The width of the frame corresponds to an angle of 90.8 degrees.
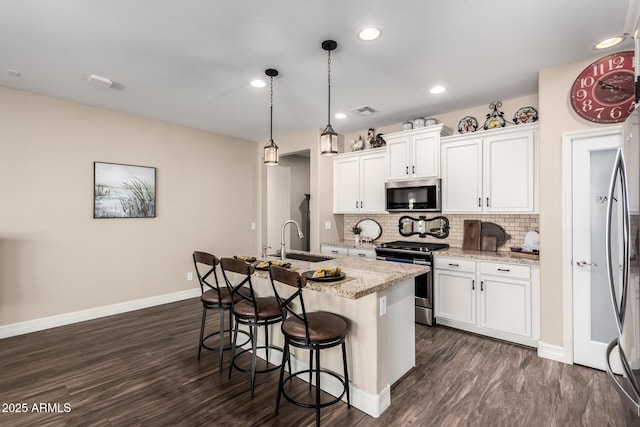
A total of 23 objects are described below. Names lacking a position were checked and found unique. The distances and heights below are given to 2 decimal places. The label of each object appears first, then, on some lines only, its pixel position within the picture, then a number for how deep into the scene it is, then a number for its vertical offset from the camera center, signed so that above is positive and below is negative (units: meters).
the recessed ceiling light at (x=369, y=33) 2.32 +1.37
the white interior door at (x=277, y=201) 6.18 +0.30
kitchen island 2.17 -0.82
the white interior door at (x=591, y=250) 2.72 -0.31
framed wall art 4.15 +0.35
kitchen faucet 3.18 -0.39
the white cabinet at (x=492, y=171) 3.44 +0.51
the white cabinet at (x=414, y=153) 4.08 +0.84
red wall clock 2.59 +1.07
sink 3.21 -0.44
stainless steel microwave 4.08 +0.27
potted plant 4.92 -0.26
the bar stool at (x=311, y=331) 1.97 -0.76
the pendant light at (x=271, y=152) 2.94 +0.60
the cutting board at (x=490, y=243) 3.88 -0.35
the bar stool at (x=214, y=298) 2.74 -0.74
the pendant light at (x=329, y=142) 2.66 +0.62
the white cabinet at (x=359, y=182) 4.75 +0.53
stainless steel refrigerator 1.28 -0.24
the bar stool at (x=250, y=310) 2.36 -0.73
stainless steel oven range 3.81 -0.58
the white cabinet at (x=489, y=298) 3.22 -0.91
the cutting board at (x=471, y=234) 4.00 -0.24
